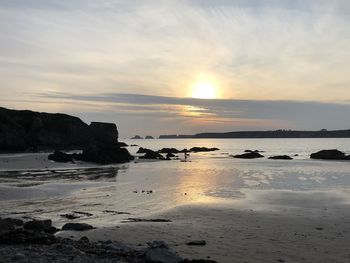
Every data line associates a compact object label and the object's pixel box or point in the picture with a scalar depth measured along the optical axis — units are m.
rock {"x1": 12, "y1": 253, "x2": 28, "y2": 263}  11.63
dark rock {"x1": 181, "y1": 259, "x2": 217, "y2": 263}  12.88
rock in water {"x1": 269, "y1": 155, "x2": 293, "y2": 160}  87.75
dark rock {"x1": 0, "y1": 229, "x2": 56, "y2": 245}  14.49
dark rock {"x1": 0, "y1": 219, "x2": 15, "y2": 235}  16.45
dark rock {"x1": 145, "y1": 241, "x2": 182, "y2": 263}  12.64
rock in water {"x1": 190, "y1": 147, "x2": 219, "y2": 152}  138.21
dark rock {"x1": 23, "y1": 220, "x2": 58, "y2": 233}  17.02
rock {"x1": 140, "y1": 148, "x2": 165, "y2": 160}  87.38
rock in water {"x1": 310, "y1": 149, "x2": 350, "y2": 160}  84.88
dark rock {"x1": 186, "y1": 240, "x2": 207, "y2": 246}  15.63
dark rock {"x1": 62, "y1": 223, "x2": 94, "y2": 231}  17.55
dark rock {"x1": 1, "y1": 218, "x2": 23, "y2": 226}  17.65
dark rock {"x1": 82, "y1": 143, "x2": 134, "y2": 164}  71.50
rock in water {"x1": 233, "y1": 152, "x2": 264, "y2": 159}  94.62
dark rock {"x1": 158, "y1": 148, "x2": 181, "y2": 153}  122.84
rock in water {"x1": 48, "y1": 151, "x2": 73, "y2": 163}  66.03
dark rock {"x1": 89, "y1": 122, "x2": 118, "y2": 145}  101.08
